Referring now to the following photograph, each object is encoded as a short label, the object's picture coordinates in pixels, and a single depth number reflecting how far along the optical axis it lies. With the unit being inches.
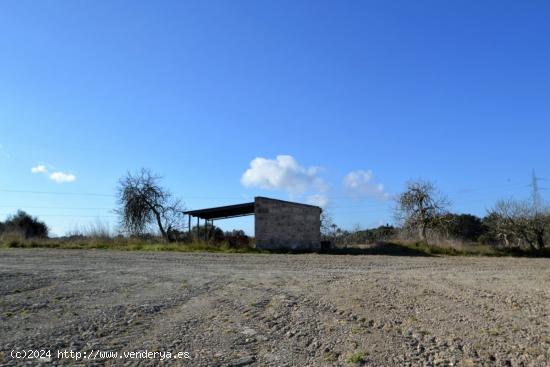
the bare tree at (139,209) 1352.1
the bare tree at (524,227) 1097.4
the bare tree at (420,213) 1283.2
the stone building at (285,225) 1033.5
